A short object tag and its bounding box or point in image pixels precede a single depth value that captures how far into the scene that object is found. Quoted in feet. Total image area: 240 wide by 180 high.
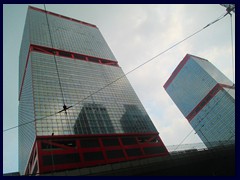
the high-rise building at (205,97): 431.02
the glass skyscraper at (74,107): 189.37
